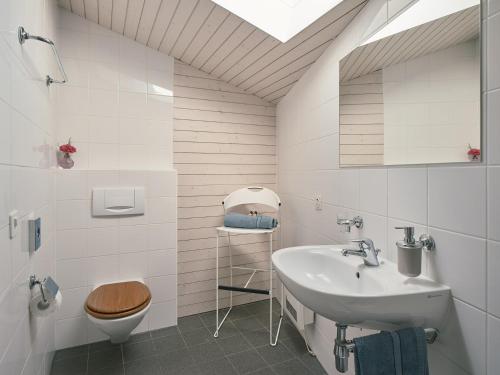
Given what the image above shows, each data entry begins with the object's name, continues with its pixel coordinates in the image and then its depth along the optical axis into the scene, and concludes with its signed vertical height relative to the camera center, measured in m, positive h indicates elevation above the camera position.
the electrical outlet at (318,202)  1.97 -0.11
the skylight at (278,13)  1.69 +1.13
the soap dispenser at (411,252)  1.03 -0.25
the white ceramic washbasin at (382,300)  0.93 -0.40
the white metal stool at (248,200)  2.26 -0.12
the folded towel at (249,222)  2.27 -0.29
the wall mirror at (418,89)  0.93 +0.42
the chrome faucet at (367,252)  1.25 -0.31
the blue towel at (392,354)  0.94 -0.58
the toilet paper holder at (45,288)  1.22 -0.46
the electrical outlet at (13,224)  0.98 -0.14
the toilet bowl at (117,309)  1.67 -0.77
